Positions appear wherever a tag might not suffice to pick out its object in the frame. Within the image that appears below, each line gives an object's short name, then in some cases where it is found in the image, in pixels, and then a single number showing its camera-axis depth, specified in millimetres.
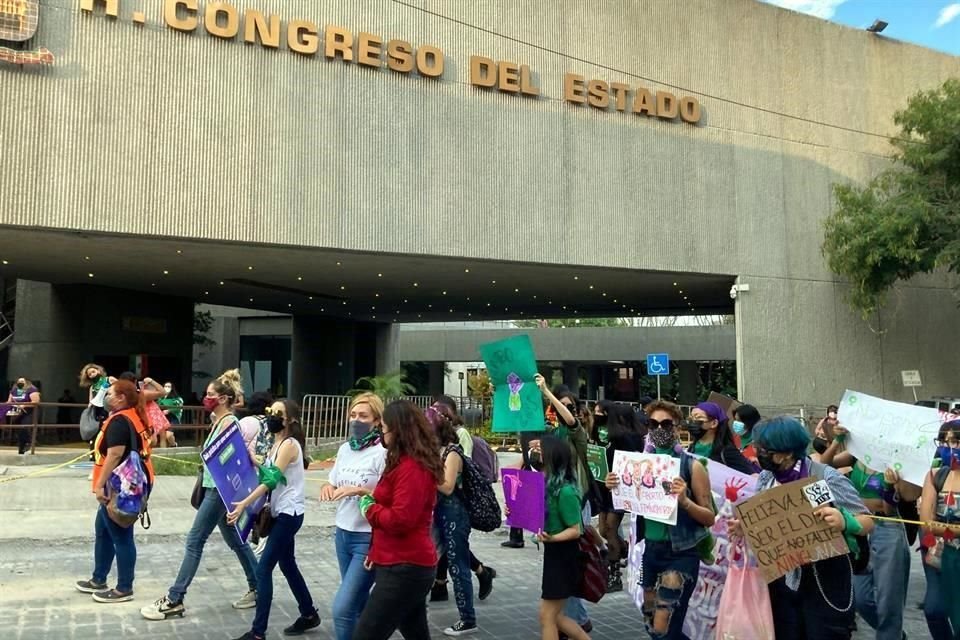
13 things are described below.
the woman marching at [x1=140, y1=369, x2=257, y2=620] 5758
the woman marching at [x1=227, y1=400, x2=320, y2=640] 5160
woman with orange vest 6074
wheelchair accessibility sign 21203
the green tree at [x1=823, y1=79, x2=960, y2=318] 19578
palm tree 22688
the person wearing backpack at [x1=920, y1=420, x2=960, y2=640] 4391
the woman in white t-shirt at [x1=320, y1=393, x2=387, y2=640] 4477
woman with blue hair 3699
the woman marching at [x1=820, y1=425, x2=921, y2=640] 4832
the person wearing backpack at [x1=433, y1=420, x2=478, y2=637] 5598
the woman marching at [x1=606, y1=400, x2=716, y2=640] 4316
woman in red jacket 3764
